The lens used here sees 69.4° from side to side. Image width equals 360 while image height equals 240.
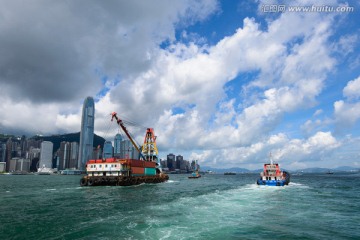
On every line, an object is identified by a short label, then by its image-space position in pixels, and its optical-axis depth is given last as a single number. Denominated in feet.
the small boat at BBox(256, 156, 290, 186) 278.46
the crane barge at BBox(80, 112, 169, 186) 300.40
